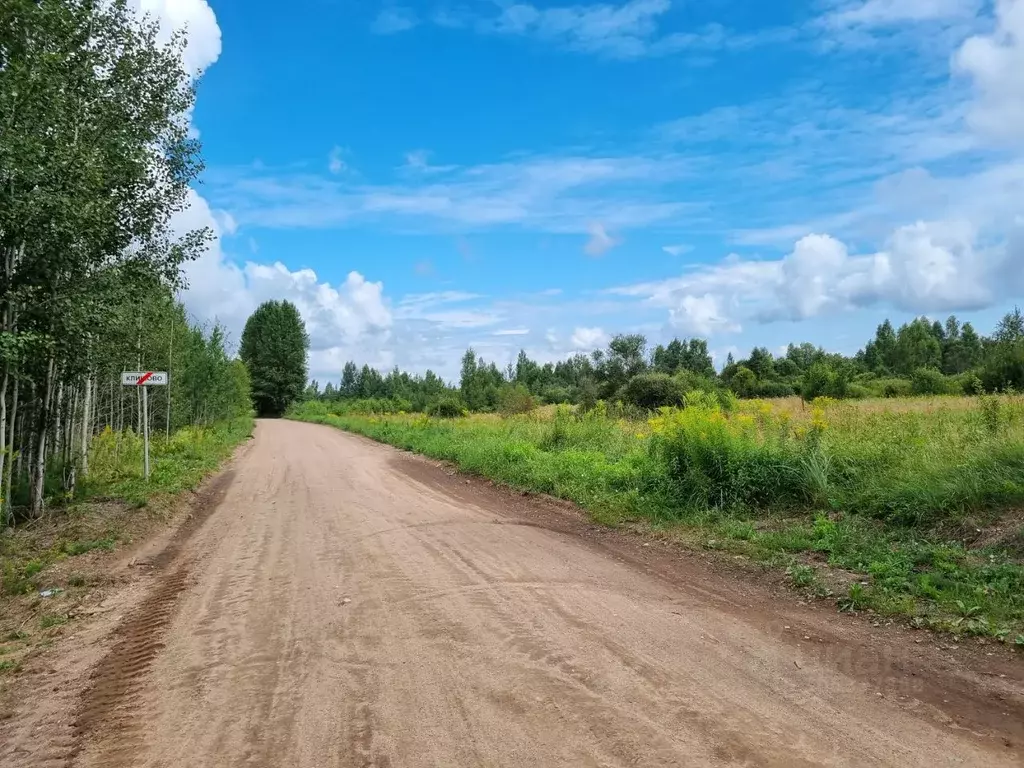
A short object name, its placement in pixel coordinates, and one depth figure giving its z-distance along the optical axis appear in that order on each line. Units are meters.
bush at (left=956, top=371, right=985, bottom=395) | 25.70
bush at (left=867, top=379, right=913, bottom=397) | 35.29
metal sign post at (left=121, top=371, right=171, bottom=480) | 14.15
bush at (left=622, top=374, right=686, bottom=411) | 32.50
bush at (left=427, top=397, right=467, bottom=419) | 43.07
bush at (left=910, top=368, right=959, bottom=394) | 32.47
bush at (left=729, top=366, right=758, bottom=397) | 47.03
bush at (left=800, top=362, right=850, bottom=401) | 32.66
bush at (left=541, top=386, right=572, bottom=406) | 58.88
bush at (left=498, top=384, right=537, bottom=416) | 34.69
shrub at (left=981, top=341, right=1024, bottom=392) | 23.97
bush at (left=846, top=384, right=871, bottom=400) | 32.85
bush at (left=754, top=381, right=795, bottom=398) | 46.75
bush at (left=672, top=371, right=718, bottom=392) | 31.73
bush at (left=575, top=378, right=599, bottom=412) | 36.77
